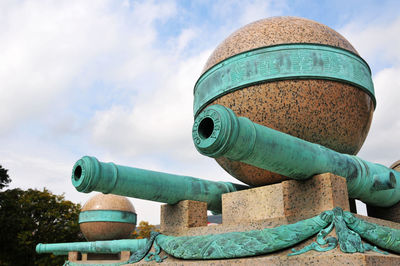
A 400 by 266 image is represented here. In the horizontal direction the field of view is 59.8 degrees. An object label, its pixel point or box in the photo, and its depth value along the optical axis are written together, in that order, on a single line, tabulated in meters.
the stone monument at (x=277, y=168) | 3.04
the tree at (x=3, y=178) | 20.81
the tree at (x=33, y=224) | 17.98
